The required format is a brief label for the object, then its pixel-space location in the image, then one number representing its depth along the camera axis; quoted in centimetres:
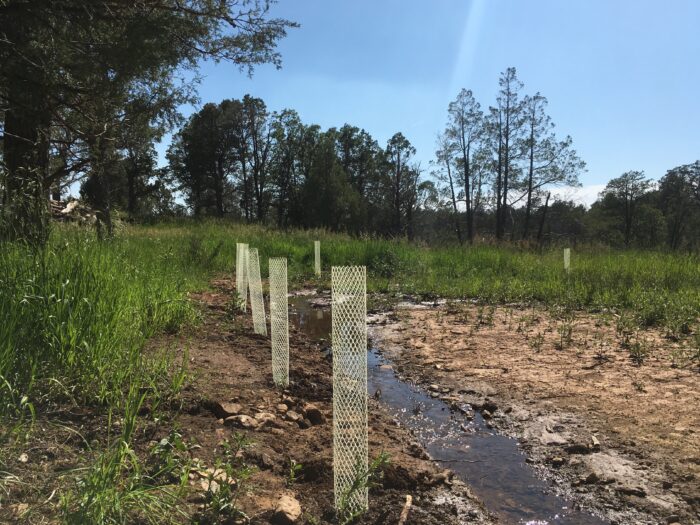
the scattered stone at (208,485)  225
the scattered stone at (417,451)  330
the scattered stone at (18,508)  182
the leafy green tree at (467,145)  4459
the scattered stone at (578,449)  341
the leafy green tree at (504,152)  4256
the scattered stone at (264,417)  329
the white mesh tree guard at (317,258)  1426
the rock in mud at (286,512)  220
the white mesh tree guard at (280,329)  425
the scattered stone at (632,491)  284
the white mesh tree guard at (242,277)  784
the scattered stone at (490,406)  427
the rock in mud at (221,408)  325
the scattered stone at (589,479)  301
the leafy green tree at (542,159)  4147
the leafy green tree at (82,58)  509
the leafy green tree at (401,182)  5378
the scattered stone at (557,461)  329
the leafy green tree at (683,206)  5192
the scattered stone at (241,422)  316
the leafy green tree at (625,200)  5138
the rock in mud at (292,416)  352
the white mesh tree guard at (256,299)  609
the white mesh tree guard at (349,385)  244
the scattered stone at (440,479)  283
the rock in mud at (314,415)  359
